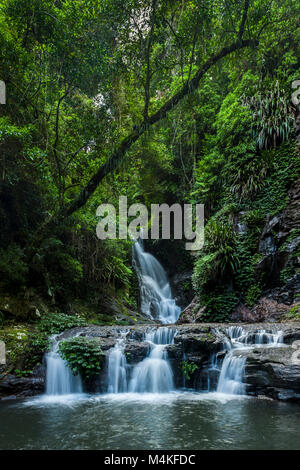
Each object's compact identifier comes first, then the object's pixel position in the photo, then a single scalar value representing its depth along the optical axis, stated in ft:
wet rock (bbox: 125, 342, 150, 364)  19.71
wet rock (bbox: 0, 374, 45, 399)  17.78
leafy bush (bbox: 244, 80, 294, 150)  35.40
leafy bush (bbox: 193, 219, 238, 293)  32.32
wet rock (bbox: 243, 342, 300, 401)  15.19
